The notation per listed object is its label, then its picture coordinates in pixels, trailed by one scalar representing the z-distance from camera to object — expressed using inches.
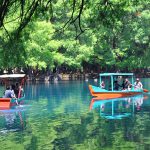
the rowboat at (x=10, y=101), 1179.3
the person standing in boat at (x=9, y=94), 1211.2
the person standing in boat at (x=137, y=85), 1676.9
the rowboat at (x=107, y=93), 1521.9
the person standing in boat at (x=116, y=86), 1595.7
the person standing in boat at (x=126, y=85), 1638.7
